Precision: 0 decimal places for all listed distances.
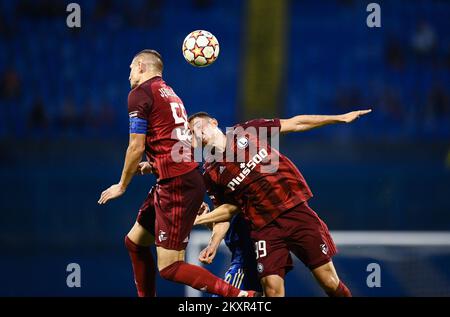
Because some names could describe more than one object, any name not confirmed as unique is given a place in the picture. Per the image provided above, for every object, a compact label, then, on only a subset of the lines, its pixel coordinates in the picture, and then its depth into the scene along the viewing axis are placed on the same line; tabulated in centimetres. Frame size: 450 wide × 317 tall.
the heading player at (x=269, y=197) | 1138
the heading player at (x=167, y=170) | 1114
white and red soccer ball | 1248
